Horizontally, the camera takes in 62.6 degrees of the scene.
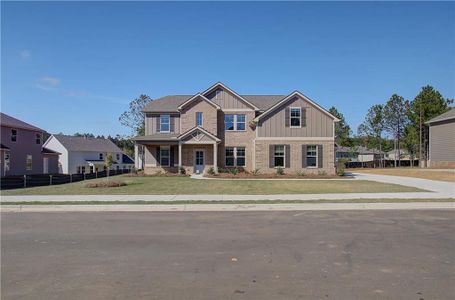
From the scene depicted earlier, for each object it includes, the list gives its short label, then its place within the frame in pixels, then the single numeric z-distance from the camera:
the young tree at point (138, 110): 58.72
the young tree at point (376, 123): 59.06
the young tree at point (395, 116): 57.59
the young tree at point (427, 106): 50.81
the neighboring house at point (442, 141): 38.75
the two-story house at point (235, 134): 30.62
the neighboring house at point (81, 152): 58.69
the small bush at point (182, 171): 31.16
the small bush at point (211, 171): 30.14
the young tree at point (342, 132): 63.37
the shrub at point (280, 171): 29.48
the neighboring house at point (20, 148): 37.38
